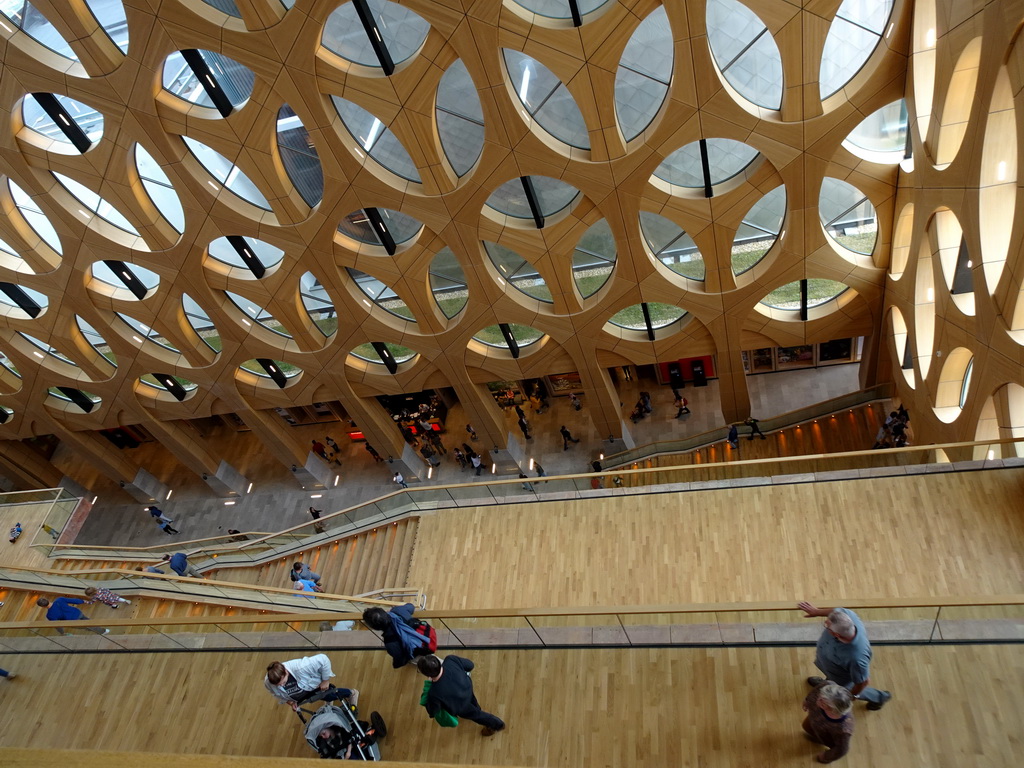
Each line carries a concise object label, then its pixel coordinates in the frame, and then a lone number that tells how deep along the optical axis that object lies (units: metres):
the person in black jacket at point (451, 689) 6.89
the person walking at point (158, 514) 26.71
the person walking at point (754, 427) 20.34
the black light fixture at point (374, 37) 13.89
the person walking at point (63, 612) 13.23
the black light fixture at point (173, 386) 25.80
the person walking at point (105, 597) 14.31
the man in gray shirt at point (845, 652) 6.06
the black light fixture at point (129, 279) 21.30
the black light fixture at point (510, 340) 21.36
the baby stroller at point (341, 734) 6.98
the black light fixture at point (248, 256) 19.88
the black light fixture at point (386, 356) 22.92
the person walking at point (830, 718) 5.76
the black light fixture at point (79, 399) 27.02
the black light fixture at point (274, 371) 24.17
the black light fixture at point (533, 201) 16.72
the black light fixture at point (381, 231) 18.19
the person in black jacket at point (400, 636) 7.70
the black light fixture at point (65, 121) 17.17
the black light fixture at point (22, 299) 22.92
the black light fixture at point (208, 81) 15.40
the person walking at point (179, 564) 16.70
